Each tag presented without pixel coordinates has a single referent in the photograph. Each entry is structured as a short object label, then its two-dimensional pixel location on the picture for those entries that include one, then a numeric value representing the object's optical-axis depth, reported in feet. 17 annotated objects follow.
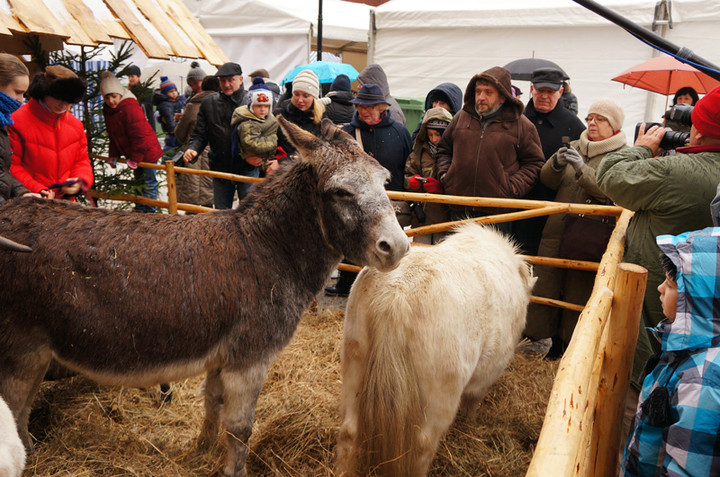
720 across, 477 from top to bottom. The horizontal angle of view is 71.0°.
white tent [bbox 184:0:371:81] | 43.52
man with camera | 8.88
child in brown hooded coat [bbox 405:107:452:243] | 16.51
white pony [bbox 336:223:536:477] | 8.24
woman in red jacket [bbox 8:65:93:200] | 11.74
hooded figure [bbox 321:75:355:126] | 21.16
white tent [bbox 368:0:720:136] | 29.78
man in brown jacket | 14.30
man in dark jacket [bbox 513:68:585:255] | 15.46
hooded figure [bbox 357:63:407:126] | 22.82
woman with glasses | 13.38
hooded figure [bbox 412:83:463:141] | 19.02
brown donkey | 7.48
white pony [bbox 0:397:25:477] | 4.63
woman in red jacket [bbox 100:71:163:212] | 18.11
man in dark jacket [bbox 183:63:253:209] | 20.33
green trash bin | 38.01
